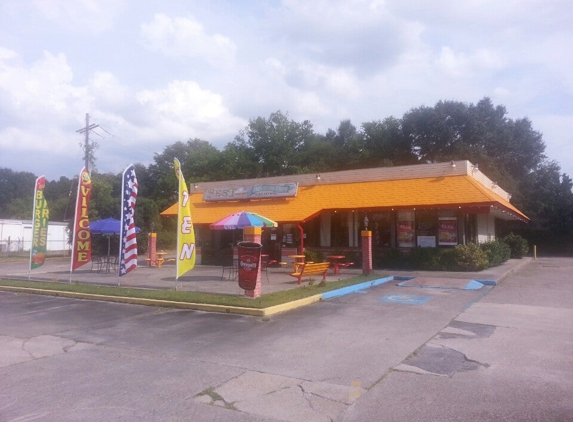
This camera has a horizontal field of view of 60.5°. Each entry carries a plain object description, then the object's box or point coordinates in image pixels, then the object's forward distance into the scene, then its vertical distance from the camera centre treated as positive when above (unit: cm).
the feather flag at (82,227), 1717 +60
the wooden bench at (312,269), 1645 -81
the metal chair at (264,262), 2108 -72
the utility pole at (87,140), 3659 +780
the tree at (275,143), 5616 +1204
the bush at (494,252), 2181 -23
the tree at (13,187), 8311 +982
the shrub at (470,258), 2038 -47
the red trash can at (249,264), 1319 -51
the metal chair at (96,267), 2332 -118
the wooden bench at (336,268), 1982 -90
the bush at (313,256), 2416 -52
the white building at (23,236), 4059 +68
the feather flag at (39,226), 1852 +67
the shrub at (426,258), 2134 -53
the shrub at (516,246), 3175 +6
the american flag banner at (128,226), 1594 +59
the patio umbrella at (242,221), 1781 +87
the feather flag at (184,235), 1495 +30
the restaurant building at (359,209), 2203 +177
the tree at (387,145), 4919 +1035
